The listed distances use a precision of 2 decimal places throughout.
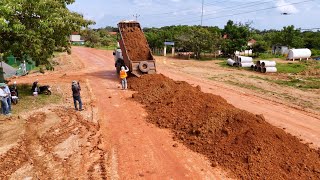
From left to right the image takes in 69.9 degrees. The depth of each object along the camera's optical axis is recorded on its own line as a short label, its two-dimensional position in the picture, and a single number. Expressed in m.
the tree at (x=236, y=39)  32.40
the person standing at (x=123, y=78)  15.14
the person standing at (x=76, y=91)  11.55
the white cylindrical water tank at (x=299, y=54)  30.62
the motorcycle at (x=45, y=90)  14.46
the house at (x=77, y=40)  66.71
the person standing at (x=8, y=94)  11.14
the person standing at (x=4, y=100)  10.83
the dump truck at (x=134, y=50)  16.62
